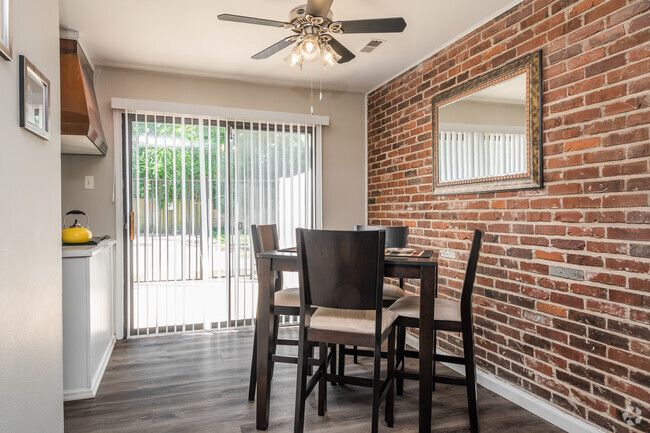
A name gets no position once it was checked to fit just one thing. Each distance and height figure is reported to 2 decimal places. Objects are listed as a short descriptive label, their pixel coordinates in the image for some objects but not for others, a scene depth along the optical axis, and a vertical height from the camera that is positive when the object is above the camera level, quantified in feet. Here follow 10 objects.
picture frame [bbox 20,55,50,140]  4.74 +1.48
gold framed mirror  8.12 +1.87
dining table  6.88 -1.72
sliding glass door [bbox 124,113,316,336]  12.55 +0.26
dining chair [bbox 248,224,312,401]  7.88 -1.73
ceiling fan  7.09 +3.39
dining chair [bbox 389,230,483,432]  7.16 -1.93
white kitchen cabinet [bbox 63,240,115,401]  8.28 -2.17
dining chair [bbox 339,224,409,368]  9.04 -1.73
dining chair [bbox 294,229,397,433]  6.34 -1.24
